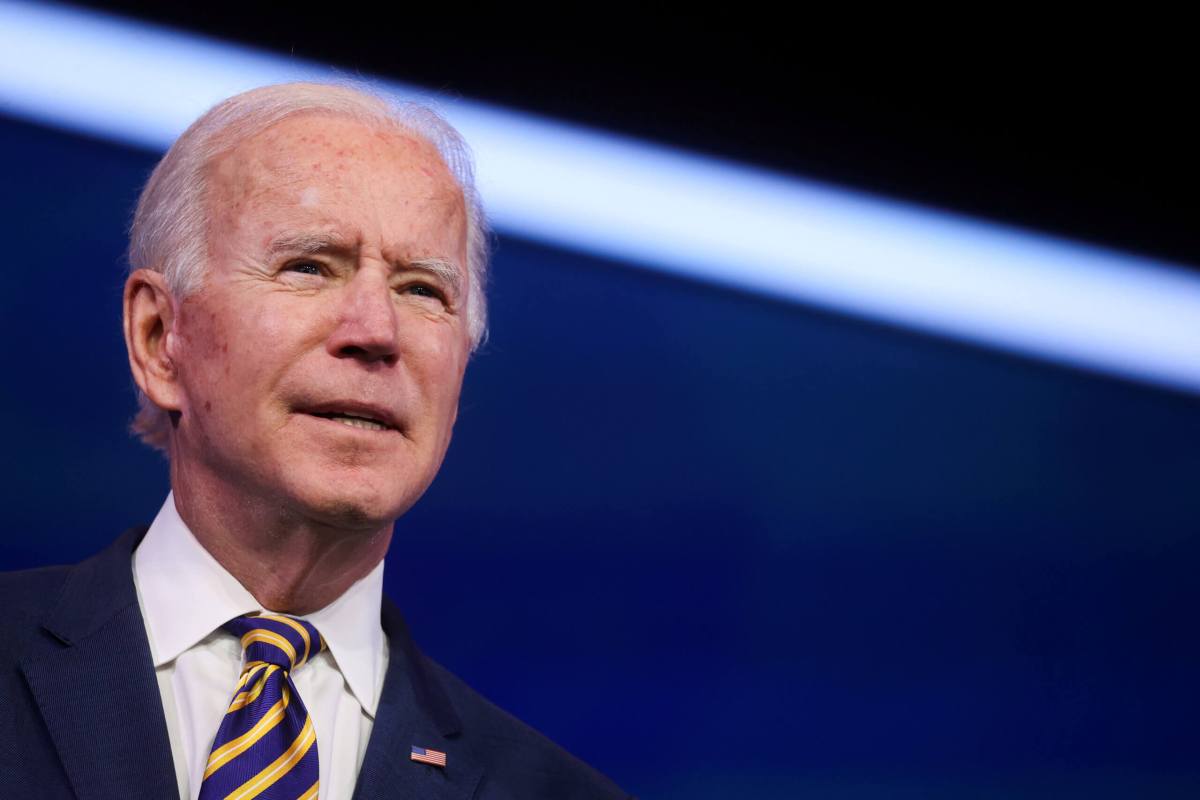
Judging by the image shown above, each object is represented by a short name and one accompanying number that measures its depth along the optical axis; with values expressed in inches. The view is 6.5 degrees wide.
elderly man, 192.9
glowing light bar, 203.9
